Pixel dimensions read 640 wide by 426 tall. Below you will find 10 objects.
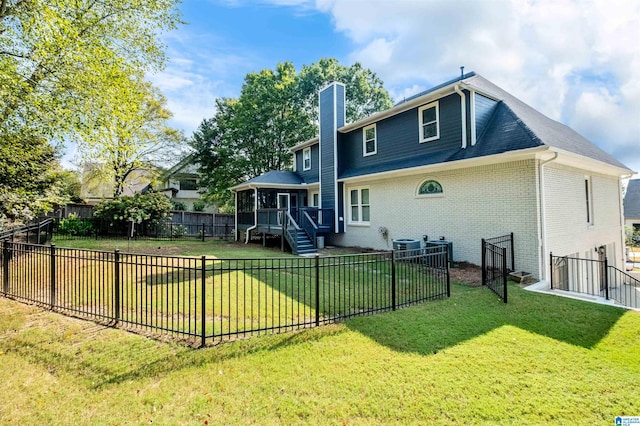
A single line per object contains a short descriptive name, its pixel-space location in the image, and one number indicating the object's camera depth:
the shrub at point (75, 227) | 16.86
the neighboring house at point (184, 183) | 27.44
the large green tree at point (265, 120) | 25.42
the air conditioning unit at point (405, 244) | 10.73
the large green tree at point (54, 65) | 7.32
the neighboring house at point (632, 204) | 32.16
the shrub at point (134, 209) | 16.80
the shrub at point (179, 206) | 27.17
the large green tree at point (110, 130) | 8.34
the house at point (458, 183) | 8.66
